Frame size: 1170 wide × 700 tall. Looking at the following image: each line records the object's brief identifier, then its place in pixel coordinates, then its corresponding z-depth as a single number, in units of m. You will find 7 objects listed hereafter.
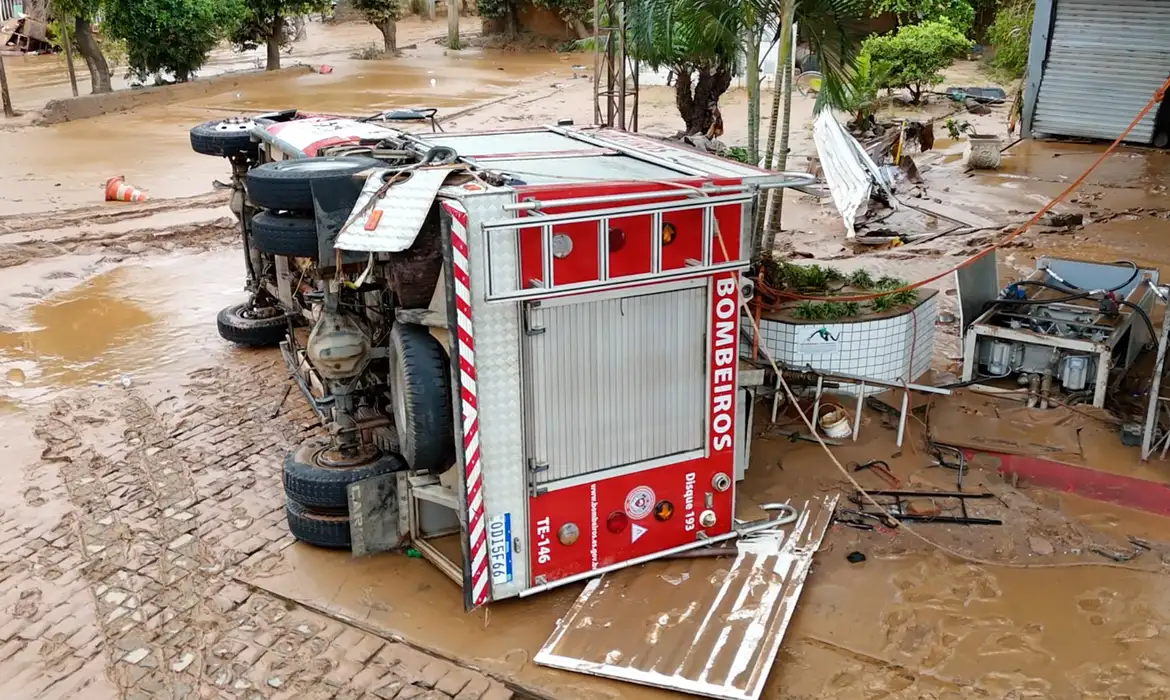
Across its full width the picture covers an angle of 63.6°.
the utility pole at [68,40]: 23.69
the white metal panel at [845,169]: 13.07
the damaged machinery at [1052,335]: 7.60
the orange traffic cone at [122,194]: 15.80
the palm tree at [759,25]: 8.81
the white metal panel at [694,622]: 4.87
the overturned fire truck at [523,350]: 5.02
